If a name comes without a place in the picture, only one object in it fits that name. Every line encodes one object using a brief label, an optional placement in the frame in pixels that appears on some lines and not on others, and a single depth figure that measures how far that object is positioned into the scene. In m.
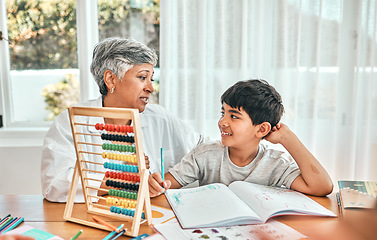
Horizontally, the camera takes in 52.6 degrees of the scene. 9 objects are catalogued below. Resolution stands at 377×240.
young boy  1.53
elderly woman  1.49
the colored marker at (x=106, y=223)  1.14
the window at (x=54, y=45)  2.94
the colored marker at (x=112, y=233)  1.09
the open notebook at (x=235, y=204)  1.17
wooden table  1.16
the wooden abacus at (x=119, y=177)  1.14
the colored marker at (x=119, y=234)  1.10
